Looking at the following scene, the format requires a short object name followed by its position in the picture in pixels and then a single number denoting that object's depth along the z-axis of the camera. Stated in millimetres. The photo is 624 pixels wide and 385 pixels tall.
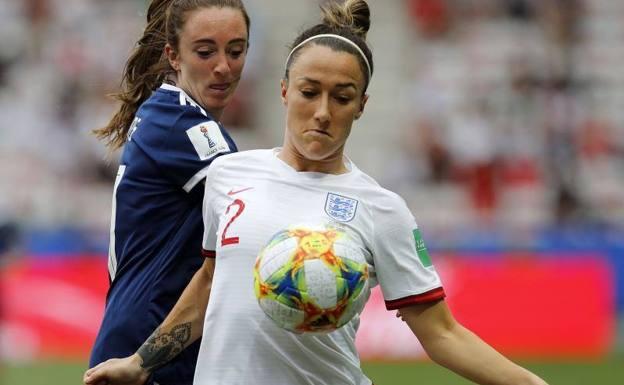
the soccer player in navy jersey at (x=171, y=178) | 10641
